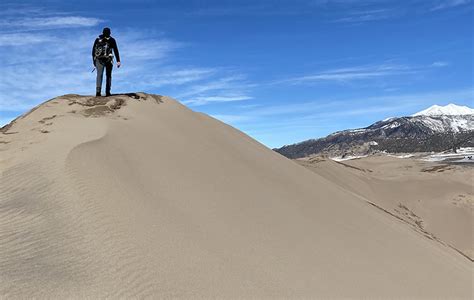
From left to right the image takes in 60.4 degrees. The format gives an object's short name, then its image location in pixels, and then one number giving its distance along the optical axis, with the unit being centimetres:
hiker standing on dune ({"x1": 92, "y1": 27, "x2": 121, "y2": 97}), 991
